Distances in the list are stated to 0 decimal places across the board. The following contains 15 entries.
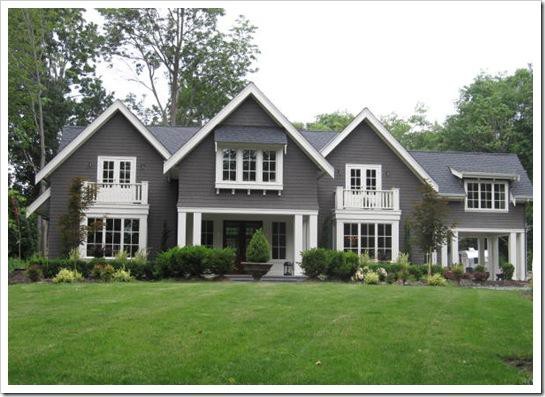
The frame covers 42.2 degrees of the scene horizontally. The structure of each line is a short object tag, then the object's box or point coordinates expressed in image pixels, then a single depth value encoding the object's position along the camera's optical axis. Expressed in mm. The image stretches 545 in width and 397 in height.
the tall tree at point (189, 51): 32781
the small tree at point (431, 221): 18469
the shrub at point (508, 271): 23062
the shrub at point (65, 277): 17062
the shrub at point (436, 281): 18484
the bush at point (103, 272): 17828
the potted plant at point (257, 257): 18391
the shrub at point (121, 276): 17719
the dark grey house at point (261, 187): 20953
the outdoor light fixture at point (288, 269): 21422
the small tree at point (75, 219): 17766
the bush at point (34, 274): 17516
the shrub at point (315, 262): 18859
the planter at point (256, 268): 18375
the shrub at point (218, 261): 18109
